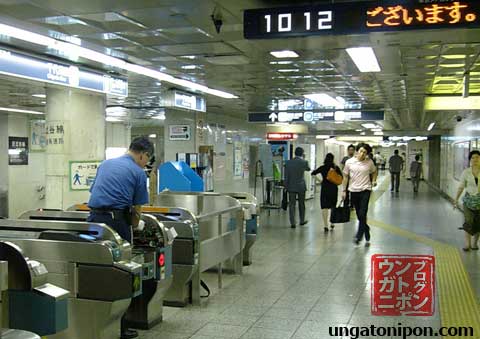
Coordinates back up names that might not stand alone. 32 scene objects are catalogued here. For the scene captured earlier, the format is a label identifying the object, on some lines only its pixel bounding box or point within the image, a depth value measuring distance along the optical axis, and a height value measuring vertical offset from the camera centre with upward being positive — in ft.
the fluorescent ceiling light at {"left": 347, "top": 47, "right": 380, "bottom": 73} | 21.03 +3.99
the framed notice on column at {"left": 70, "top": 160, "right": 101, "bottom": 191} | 24.79 -0.89
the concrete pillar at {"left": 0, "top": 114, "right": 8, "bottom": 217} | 50.08 -0.70
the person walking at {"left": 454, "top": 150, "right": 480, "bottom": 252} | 25.96 -2.18
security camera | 15.80 +3.85
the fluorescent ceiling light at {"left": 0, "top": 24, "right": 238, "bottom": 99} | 18.24 +3.99
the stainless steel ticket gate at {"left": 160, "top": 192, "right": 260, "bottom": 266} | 24.30 -3.39
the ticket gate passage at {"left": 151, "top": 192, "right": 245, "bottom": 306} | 16.89 -2.98
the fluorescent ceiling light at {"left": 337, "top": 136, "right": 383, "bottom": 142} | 112.82 +3.40
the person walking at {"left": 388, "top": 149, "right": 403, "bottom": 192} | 69.91 -1.79
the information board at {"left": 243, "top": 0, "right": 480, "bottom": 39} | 12.15 +3.21
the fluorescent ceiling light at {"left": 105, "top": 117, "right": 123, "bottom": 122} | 59.26 +3.91
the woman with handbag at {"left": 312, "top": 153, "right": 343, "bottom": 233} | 32.99 -1.75
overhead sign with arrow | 43.47 +3.14
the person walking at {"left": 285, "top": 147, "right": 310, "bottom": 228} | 35.99 -1.66
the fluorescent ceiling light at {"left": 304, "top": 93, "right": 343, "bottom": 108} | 35.13 +3.79
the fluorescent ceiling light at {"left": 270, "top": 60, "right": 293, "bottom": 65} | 23.52 +4.02
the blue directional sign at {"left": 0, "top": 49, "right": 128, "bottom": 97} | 19.13 +3.18
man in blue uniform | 14.08 -1.09
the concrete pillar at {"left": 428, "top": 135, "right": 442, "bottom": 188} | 94.48 -0.85
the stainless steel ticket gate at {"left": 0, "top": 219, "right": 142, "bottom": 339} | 12.14 -2.67
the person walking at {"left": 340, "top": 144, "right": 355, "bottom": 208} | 30.73 +0.01
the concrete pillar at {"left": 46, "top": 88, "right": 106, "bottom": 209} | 25.98 +0.75
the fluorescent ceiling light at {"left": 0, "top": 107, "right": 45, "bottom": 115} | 47.01 +3.87
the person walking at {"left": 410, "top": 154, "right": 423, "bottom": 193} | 74.18 -2.51
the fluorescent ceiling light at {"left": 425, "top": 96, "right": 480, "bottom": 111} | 35.14 +3.45
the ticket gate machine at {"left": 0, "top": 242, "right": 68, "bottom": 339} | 9.58 -2.58
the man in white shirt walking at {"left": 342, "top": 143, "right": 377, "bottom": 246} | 28.68 -1.42
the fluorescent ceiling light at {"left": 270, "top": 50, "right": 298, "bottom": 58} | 21.42 +4.04
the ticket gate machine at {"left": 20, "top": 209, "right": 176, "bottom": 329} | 14.67 -3.20
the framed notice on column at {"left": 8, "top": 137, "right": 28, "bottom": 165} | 50.72 +0.24
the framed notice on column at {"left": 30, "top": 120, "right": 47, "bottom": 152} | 53.26 +1.82
